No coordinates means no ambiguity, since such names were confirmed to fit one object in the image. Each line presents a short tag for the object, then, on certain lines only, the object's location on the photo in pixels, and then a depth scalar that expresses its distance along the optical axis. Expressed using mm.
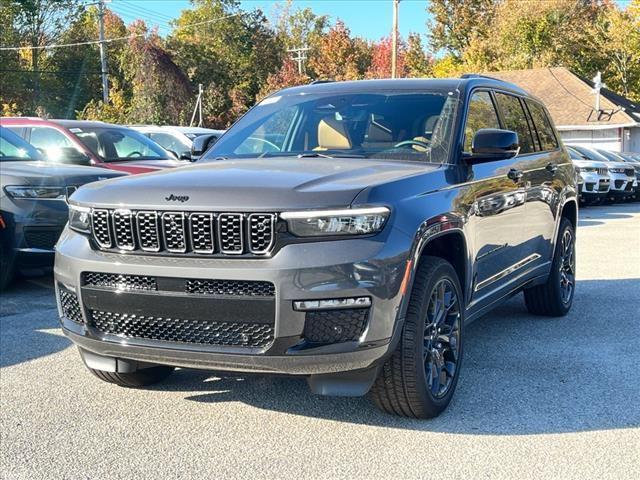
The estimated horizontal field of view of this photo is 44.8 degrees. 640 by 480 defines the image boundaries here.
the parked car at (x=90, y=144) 10422
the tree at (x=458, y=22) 51562
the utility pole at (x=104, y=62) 43081
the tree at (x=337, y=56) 57656
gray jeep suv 3484
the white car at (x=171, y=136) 14870
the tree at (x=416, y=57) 53000
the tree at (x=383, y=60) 56962
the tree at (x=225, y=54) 54375
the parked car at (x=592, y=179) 19844
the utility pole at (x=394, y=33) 30734
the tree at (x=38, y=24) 53156
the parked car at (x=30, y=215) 7438
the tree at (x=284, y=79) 53094
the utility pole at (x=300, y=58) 56462
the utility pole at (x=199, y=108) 45044
